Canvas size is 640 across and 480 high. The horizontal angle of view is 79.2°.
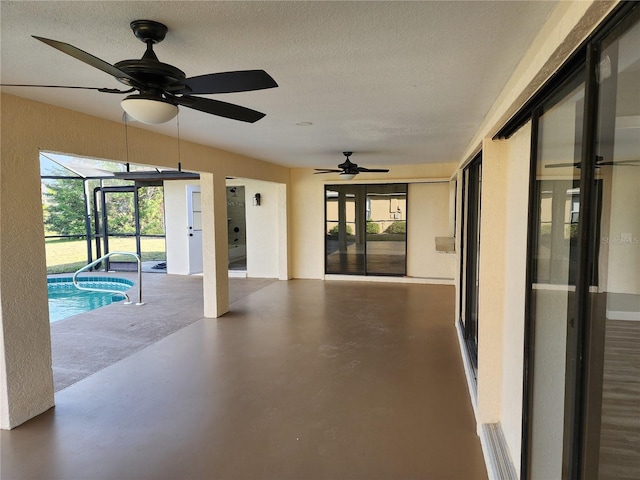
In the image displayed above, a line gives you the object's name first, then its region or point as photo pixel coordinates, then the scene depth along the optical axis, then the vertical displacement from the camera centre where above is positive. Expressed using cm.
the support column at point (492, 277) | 289 -46
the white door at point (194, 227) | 958 -20
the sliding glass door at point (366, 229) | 882 -27
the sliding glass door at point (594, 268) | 103 -17
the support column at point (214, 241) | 579 -34
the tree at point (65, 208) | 1067 +33
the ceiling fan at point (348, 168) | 622 +80
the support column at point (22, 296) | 295 -61
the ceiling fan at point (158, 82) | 169 +62
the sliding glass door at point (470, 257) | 425 -50
